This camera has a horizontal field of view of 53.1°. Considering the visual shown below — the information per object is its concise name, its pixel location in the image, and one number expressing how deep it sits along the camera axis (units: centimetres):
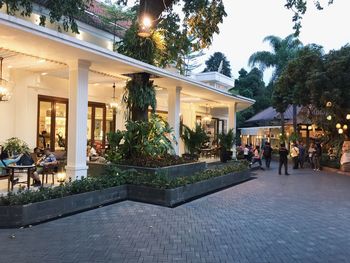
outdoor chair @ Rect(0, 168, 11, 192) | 805
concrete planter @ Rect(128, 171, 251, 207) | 781
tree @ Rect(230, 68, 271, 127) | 3866
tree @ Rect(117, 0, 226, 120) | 1127
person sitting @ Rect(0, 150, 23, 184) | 856
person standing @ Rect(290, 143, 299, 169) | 1884
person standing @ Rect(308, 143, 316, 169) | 1910
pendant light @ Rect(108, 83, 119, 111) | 1517
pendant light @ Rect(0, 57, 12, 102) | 1055
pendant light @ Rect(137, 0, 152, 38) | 1000
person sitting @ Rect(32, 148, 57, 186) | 890
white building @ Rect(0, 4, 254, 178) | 793
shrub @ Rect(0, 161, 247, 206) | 607
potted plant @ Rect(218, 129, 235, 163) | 1731
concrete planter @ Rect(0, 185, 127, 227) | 578
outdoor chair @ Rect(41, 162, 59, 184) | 925
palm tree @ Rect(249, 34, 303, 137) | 3484
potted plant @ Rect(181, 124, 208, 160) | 1498
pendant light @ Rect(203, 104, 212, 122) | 2421
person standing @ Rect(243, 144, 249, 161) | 1832
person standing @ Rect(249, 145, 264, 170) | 1806
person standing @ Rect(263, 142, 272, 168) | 1867
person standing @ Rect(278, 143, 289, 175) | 1546
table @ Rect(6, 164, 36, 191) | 808
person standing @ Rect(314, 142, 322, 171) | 1870
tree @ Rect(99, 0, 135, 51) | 1788
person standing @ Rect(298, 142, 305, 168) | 1972
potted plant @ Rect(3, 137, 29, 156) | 1123
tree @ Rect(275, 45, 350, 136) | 1675
